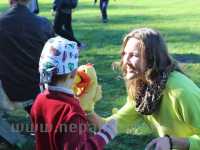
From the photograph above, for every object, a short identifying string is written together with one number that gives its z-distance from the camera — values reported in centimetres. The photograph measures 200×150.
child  283
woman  312
